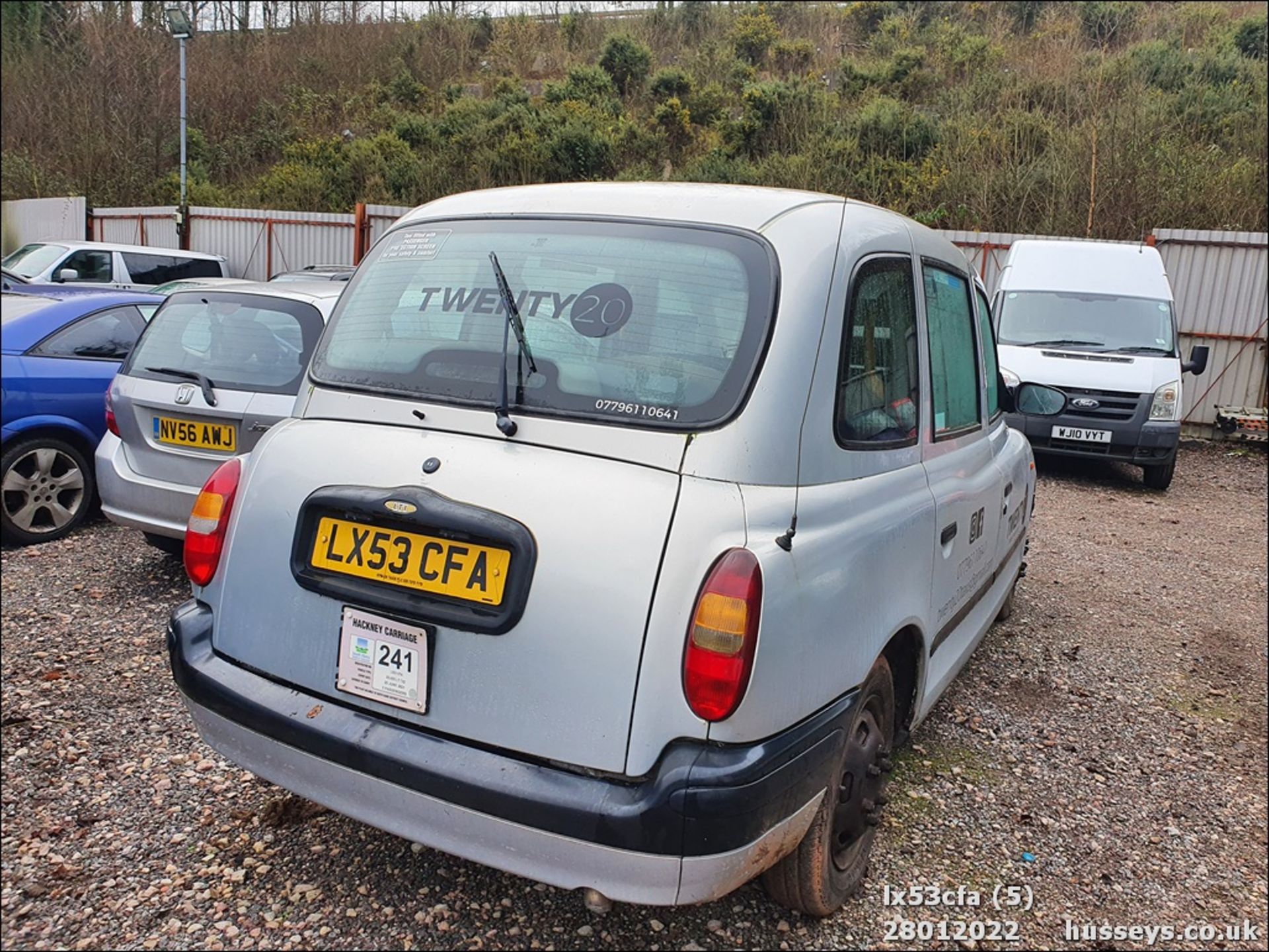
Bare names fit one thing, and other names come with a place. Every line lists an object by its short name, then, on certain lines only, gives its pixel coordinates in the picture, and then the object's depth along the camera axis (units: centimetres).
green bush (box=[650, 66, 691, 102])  2358
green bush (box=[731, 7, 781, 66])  2656
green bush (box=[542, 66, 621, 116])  2336
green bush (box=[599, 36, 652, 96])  2495
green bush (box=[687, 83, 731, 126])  2272
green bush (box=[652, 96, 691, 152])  2224
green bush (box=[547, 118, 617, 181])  2027
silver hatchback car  454
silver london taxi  192
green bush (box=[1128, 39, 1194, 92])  2073
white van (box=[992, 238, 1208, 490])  871
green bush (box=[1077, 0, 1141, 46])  2583
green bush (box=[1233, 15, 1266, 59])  2306
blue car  534
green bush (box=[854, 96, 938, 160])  1886
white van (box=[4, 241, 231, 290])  1078
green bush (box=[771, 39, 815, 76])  2589
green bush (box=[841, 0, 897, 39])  2859
